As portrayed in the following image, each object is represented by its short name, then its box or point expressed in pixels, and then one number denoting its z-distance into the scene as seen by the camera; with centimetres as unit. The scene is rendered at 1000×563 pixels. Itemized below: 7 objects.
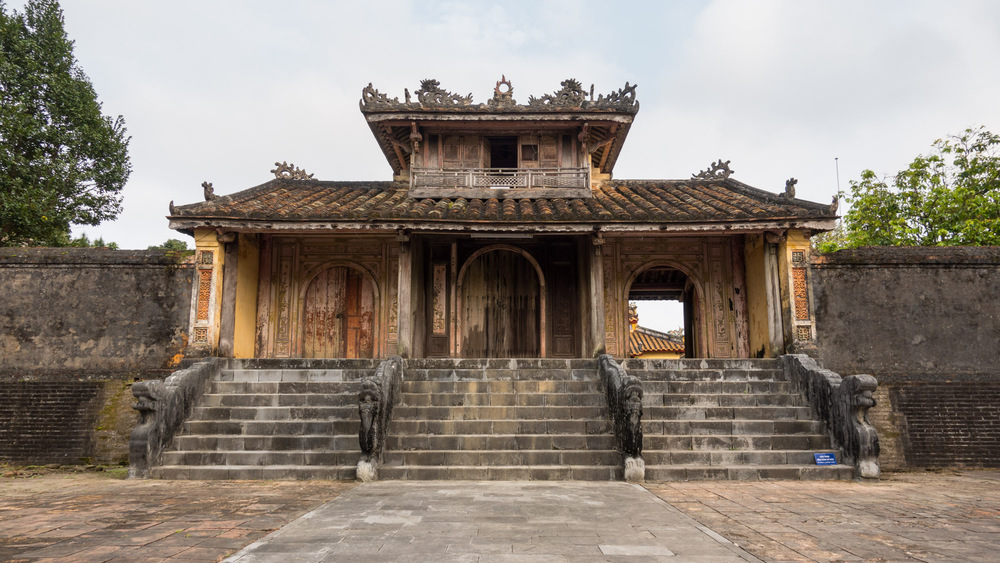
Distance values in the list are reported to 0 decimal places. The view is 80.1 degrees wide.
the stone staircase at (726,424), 701
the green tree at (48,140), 1455
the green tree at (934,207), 1457
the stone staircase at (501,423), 693
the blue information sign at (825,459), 716
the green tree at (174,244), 2828
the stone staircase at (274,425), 704
